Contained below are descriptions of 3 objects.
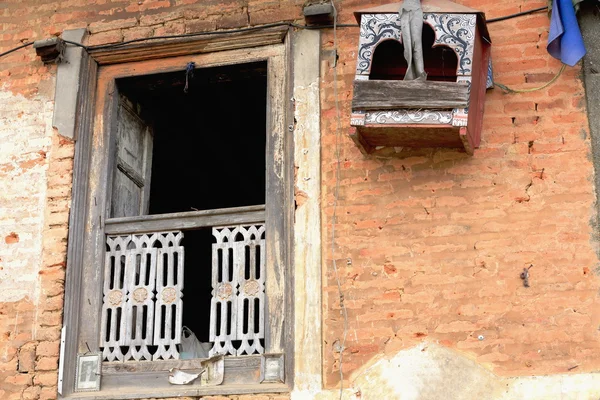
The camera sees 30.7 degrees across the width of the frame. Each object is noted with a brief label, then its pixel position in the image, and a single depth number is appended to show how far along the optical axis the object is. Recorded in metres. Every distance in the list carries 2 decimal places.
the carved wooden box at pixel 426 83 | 6.49
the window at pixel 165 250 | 6.95
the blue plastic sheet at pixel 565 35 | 6.81
